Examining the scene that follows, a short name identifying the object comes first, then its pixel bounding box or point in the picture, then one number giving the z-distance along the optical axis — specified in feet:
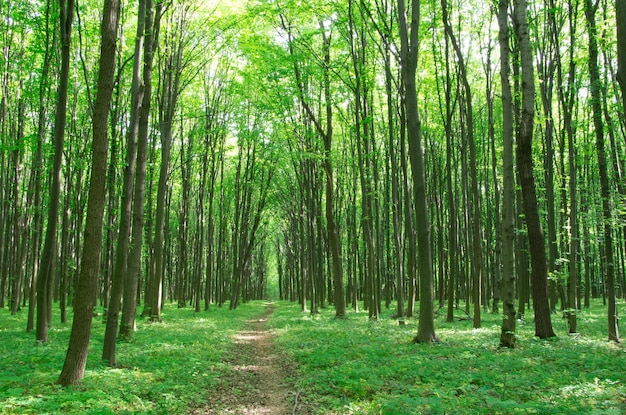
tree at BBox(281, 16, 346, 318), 59.57
